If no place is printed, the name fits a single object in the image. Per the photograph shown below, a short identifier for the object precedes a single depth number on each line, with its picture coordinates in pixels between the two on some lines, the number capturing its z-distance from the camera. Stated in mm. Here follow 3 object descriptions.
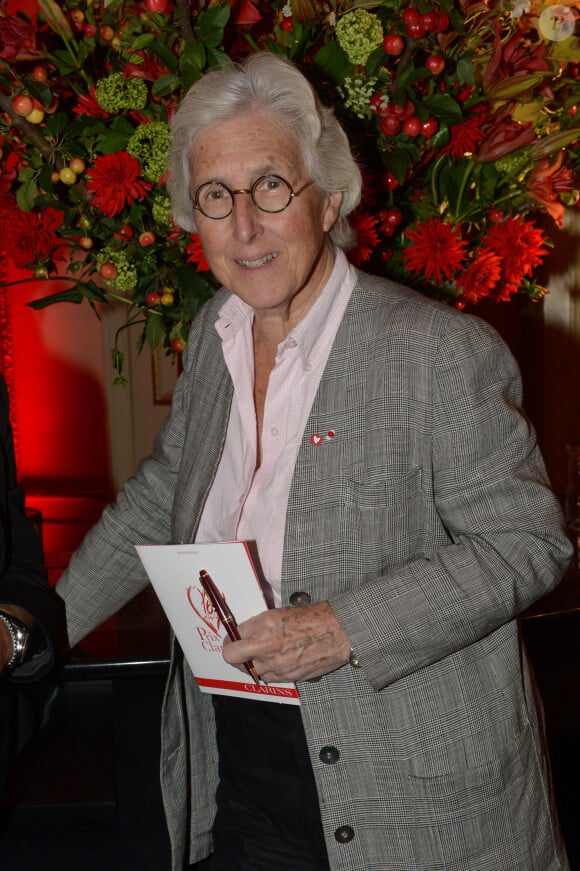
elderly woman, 1276
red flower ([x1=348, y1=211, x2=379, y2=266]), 1646
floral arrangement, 1595
